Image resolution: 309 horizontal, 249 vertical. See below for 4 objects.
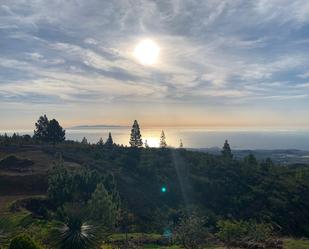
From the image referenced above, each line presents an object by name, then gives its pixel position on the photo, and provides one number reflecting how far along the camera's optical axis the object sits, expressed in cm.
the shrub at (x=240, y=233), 2000
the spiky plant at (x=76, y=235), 1314
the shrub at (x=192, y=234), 1785
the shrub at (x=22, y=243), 1220
